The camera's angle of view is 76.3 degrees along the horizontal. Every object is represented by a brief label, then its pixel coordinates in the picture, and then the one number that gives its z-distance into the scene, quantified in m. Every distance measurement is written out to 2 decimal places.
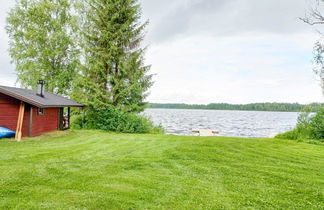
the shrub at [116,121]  15.11
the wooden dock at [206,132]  19.15
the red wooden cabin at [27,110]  9.78
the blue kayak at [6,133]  9.72
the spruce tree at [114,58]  15.59
